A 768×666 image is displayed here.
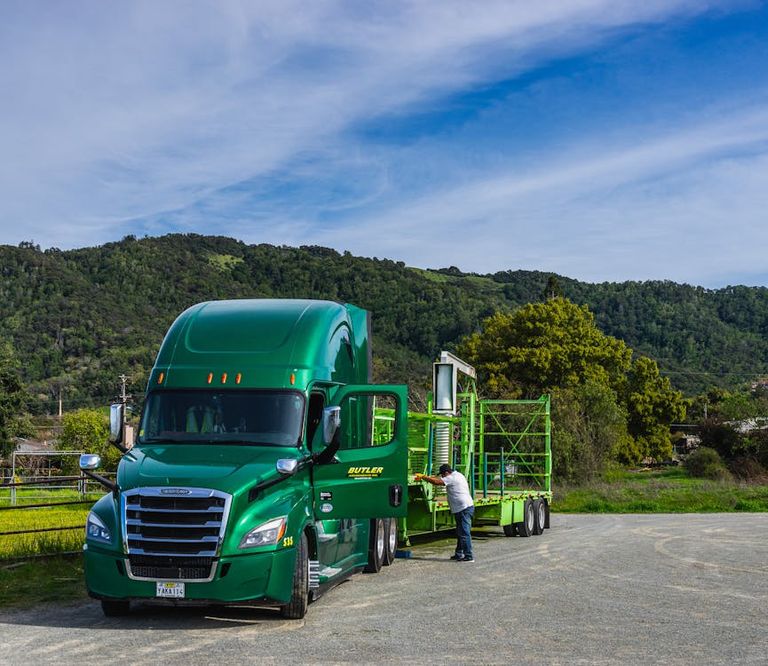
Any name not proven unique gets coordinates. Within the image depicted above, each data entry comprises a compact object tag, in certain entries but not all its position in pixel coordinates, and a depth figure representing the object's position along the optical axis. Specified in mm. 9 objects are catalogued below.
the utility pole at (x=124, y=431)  12758
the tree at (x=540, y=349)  62094
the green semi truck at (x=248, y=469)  10766
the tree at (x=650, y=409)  72062
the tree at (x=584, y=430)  49625
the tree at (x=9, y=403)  58875
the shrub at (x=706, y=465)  58906
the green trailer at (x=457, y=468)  19484
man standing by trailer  18188
